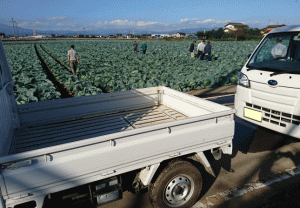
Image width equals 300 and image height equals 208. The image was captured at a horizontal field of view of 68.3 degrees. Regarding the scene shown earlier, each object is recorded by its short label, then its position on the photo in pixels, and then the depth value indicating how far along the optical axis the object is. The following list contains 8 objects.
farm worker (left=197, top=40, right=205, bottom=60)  18.16
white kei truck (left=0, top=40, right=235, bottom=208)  2.22
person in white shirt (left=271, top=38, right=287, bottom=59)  5.40
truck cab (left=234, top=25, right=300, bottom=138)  4.51
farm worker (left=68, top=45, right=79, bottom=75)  13.14
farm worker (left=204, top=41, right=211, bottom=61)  17.46
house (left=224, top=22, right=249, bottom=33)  102.32
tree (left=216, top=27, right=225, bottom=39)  65.19
